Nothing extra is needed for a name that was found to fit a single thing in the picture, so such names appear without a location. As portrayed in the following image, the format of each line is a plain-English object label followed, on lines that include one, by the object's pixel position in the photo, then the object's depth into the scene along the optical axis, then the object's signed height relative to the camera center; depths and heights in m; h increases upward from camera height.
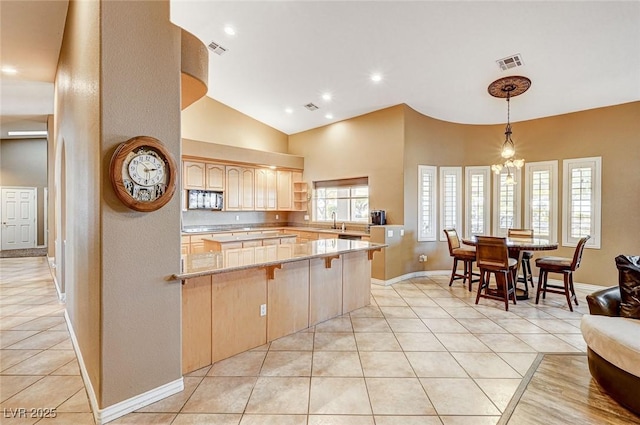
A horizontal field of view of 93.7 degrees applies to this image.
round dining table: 4.30 -0.52
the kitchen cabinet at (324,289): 3.65 -1.01
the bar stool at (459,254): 5.24 -0.78
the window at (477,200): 6.26 +0.21
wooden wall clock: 2.01 +0.25
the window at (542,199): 5.57 +0.21
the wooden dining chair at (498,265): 4.25 -0.81
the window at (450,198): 6.32 +0.25
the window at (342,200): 6.59 +0.22
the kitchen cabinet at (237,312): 2.78 -0.99
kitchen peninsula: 2.62 -0.90
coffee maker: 5.85 -0.16
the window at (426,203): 6.07 +0.14
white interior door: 9.84 -0.28
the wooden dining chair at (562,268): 4.23 -0.85
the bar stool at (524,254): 4.89 -0.72
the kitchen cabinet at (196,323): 2.56 -0.99
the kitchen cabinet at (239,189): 6.88 +0.48
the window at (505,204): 5.99 +0.12
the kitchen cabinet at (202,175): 6.16 +0.73
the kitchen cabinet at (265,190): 7.38 +0.50
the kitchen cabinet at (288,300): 3.24 -1.02
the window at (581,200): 5.16 +0.18
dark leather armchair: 2.08 -1.21
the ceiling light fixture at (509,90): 4.55 +1.94
